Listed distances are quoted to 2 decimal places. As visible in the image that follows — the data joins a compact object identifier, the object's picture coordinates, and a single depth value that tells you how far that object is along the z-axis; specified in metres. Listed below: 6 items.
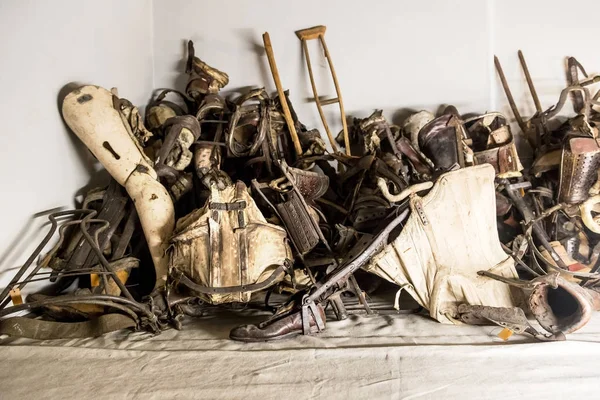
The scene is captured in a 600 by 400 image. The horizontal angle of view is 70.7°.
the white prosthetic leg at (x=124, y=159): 2.18
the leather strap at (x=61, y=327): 1.86
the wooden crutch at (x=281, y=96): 2.69
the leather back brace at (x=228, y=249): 1.91
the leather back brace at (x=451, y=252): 1.95
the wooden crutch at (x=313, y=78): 2.80
